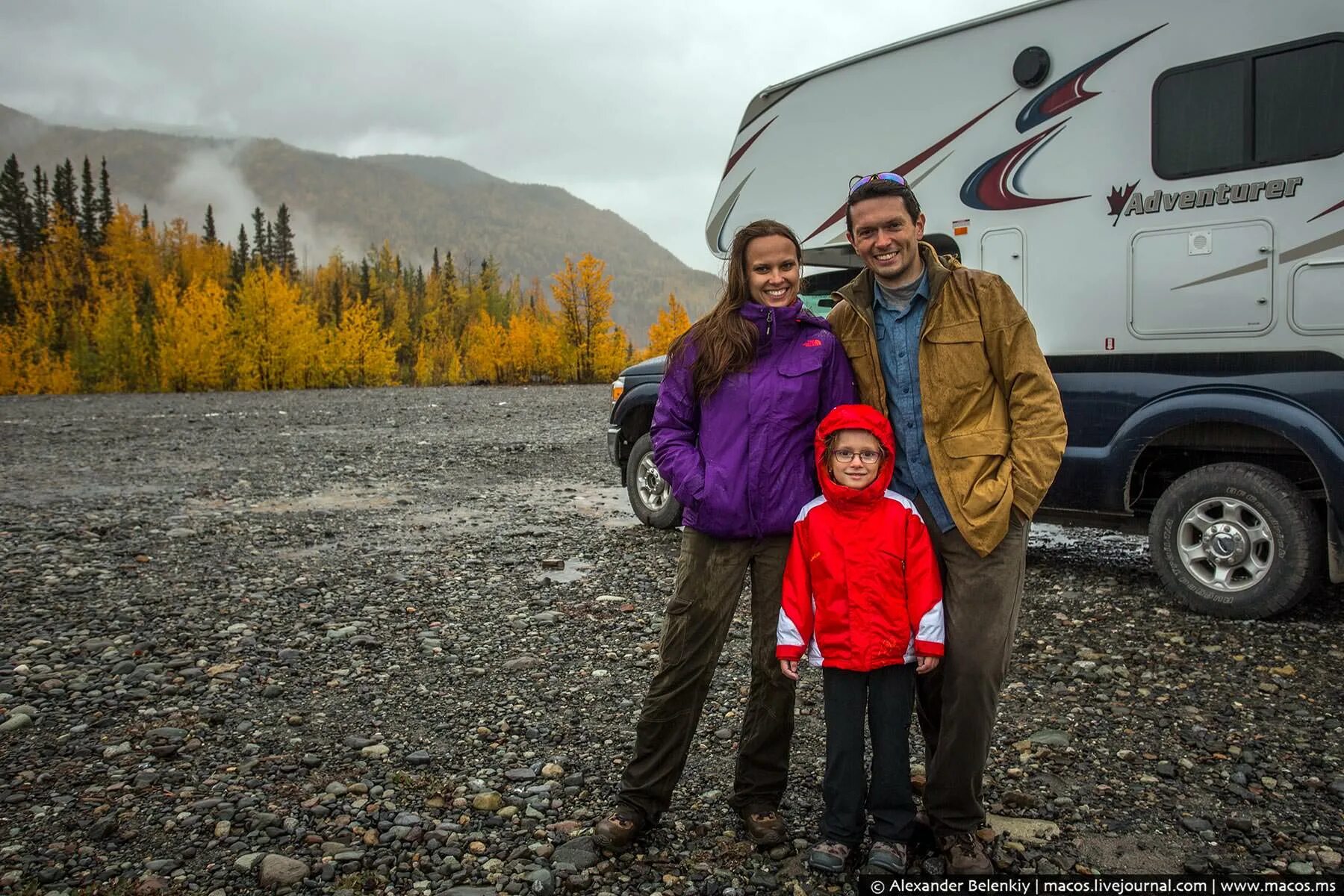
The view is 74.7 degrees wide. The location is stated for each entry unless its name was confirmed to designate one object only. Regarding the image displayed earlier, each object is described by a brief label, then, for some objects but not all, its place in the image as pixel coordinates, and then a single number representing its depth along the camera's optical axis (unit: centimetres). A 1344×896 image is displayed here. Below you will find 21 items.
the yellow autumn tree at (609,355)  4797
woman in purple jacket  296
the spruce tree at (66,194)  8912
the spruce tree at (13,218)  8512
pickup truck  505
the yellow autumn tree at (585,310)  4616
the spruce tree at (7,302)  6712
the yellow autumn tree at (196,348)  4284
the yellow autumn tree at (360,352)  4941
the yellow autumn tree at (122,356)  4919
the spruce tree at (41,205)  8738
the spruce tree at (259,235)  10731
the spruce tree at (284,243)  10818
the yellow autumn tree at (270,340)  4453
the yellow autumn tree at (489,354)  5303
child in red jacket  273
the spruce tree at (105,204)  8944
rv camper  502
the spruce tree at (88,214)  8925
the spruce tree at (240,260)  8381
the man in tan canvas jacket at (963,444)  271
